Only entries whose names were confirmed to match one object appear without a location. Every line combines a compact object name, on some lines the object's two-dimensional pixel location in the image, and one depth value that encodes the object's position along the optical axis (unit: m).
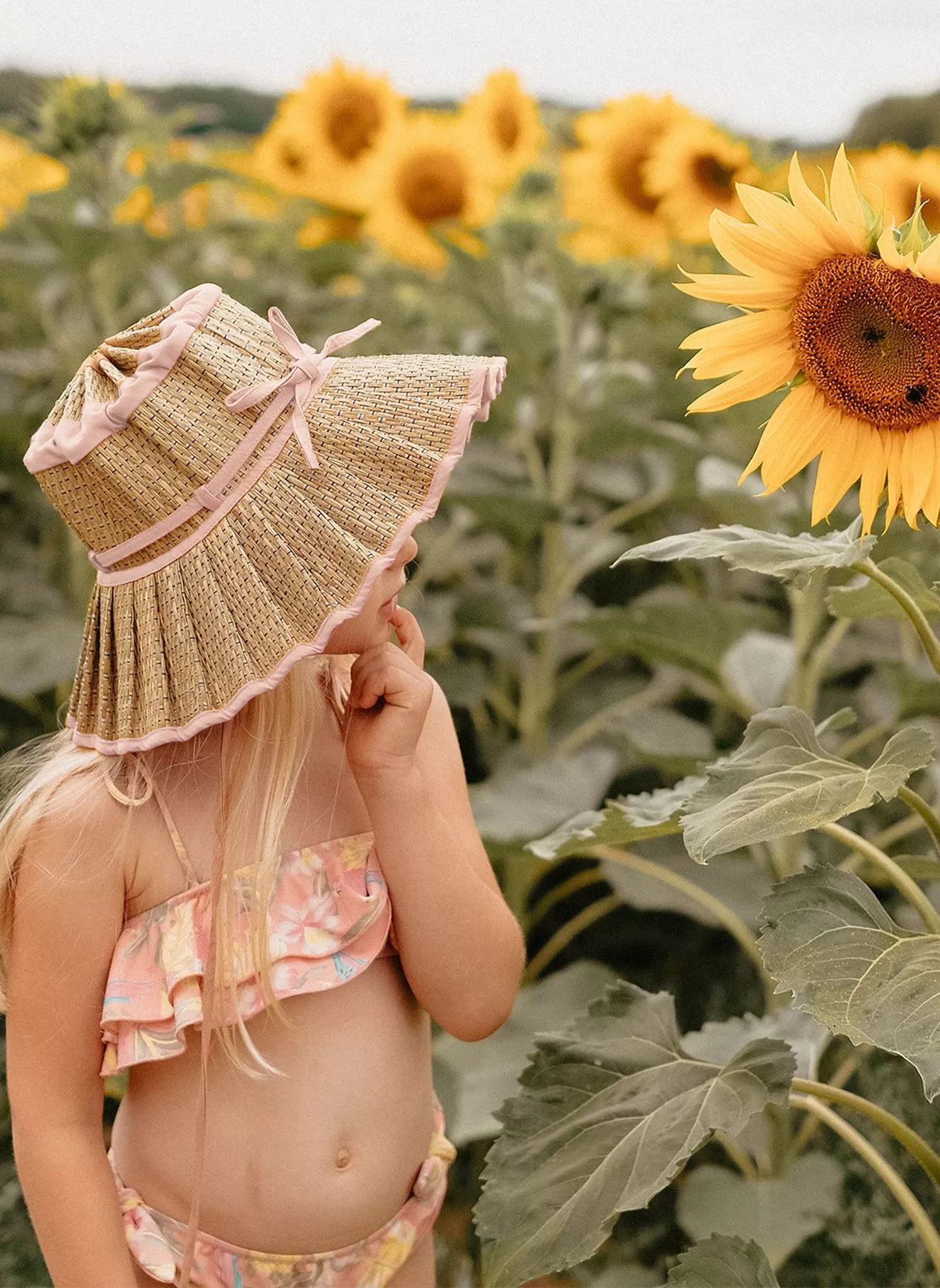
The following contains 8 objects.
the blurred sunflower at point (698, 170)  2.11
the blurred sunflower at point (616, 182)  2.25
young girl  0.78
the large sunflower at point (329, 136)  2.58
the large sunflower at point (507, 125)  2.50
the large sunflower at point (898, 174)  1.84
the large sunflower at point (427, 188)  2.47
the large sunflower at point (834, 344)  0.75
